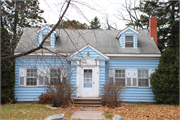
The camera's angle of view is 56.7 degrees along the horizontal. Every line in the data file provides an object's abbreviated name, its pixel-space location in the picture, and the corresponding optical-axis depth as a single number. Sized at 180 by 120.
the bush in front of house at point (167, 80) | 11.31
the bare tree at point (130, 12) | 23.97
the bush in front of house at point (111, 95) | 10.01
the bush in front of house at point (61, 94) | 9.65
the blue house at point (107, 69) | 11.67
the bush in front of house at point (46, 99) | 11.56
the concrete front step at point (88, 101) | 10.75
